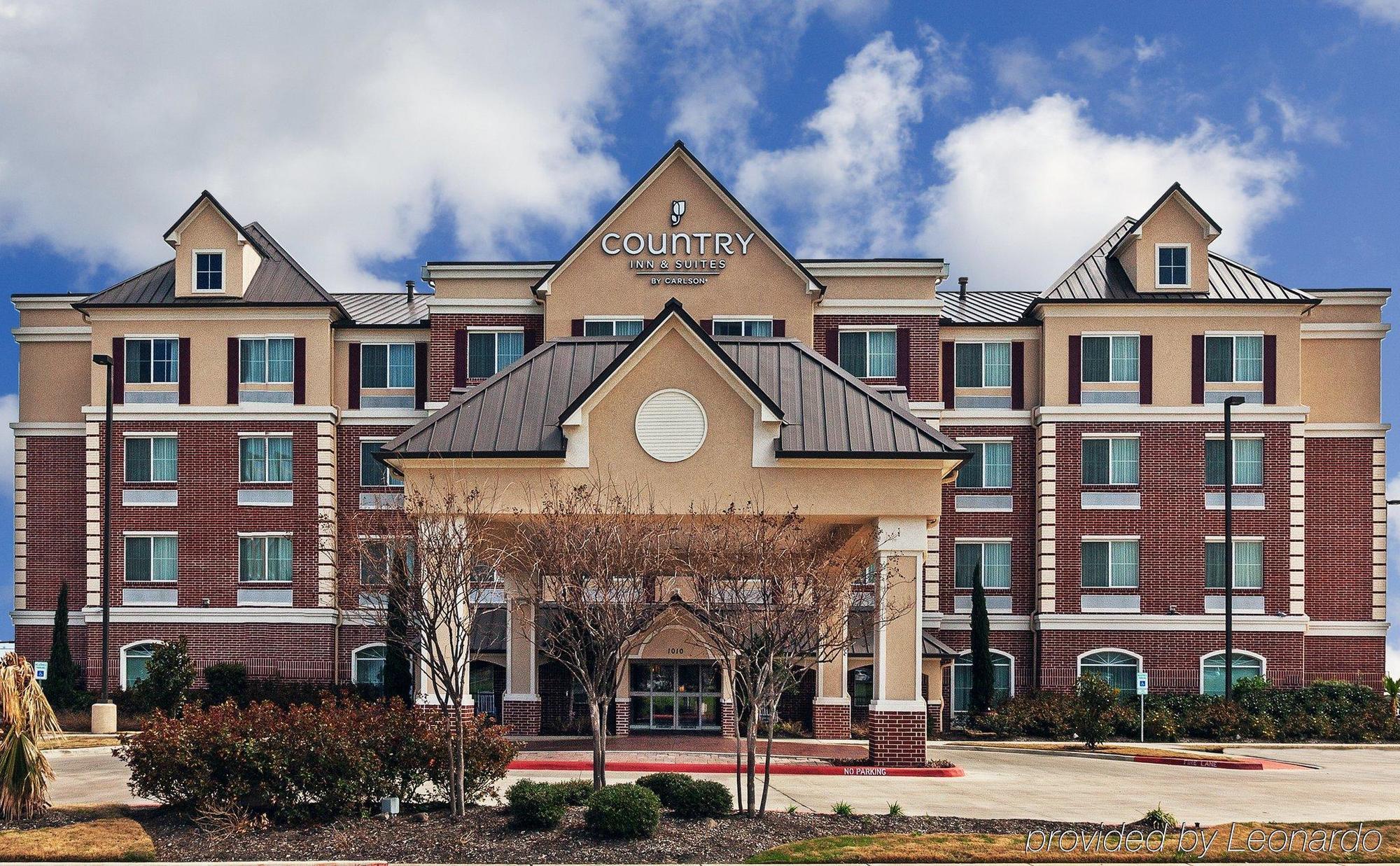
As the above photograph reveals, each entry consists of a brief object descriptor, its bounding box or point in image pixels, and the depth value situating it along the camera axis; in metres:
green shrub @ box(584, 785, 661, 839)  17.56
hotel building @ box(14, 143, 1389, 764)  43.59
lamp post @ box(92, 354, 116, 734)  37.25
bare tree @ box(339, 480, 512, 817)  19.73
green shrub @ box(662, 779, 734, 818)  18.97
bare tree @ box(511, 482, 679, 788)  20.22
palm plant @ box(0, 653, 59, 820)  19.16
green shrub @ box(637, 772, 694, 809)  19.11
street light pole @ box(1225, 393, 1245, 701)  40.19
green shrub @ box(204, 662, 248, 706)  41.75
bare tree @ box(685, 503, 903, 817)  20.23
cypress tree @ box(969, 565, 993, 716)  42.50
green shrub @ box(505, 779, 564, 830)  18.05
